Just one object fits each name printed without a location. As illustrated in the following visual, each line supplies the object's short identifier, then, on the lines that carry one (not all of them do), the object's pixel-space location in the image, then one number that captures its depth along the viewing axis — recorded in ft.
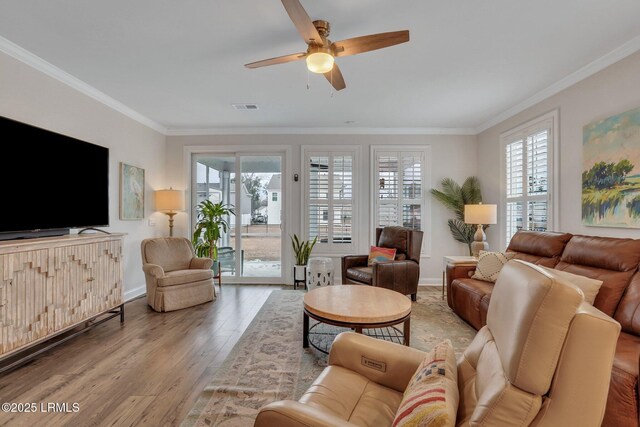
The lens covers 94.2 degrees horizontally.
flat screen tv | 7.68
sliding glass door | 16.88
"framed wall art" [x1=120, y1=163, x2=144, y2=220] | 13.01
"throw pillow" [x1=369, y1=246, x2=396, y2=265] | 13.37
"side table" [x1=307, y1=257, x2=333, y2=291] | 14.26
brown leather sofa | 4.88
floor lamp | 14.79
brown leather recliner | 12.13
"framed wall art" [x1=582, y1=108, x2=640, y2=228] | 8.15
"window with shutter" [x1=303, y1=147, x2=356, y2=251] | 16.62
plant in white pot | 15.49
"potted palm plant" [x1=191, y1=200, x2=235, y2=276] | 15.80
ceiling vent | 13.00
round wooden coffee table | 7.07
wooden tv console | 6.95
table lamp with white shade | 12.46
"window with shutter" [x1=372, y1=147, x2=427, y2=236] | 16.49
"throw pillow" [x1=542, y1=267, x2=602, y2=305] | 7.01
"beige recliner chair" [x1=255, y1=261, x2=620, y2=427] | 2.35
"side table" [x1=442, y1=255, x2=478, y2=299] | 11.51
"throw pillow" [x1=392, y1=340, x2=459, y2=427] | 2.87
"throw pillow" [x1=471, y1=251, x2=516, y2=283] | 10.46
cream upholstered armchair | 11.82
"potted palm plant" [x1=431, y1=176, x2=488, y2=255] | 15.58
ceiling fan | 6.00
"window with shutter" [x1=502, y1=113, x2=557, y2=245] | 11.43
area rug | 6.07
